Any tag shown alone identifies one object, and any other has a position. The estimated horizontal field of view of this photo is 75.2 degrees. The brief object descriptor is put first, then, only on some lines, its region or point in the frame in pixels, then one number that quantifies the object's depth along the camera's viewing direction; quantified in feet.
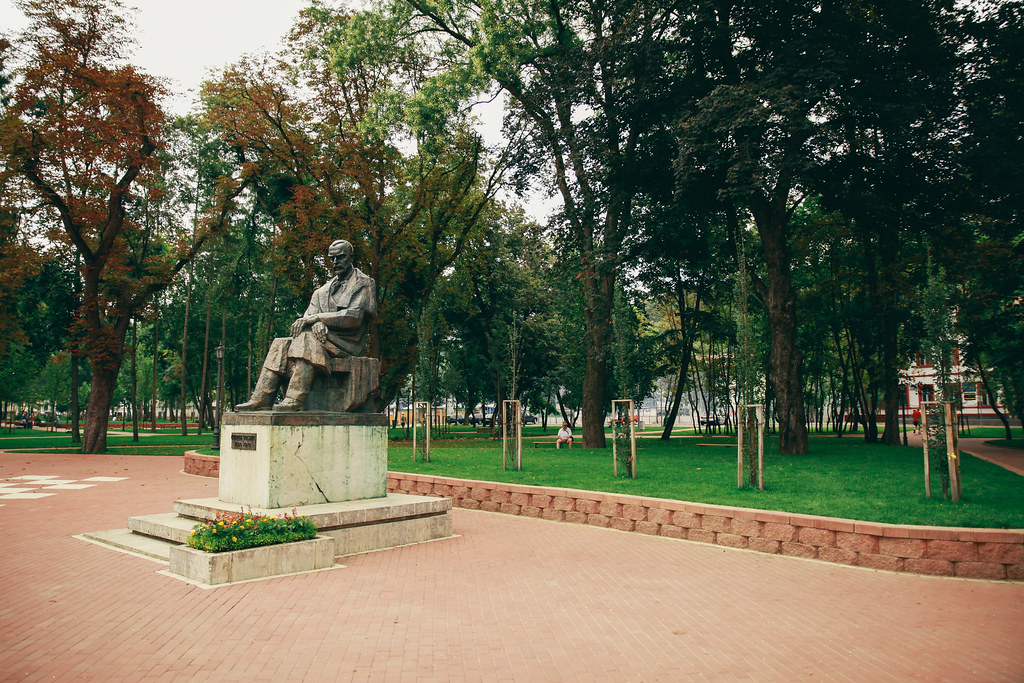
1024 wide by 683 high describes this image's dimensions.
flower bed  21.54
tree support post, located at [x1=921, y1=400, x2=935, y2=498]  30.91
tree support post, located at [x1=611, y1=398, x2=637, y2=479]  40.41
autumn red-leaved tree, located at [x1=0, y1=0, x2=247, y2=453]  78.74
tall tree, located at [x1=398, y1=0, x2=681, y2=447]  60.13
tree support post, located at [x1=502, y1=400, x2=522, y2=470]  47.21
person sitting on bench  80.28
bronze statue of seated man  29.99
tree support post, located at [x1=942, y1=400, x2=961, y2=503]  29.01
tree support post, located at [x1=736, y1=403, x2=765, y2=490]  33.60
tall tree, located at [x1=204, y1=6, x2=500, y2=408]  82.69
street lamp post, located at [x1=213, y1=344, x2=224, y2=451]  84.47
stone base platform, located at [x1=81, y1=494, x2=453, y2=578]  26.53
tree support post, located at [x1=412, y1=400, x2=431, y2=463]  53.67
